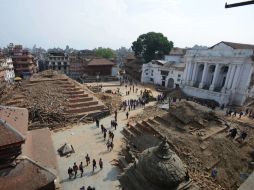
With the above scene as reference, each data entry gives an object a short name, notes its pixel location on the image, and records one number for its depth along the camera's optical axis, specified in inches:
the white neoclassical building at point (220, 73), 1173.7
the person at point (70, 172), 527.7
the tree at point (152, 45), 2236.7
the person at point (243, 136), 706.8
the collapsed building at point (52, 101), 888.3
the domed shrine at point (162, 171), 231.5
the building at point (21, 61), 2127.8
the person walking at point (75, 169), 539.8
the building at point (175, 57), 2154.0
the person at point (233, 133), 697.2
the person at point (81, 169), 543.5
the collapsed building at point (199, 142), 553.6
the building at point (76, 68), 2291.1
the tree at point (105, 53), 3196.9
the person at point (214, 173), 534.6
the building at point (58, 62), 2412.6
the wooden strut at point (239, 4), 173.9
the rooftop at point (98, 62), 2167.1
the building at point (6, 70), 1714.3
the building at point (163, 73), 1695.4
